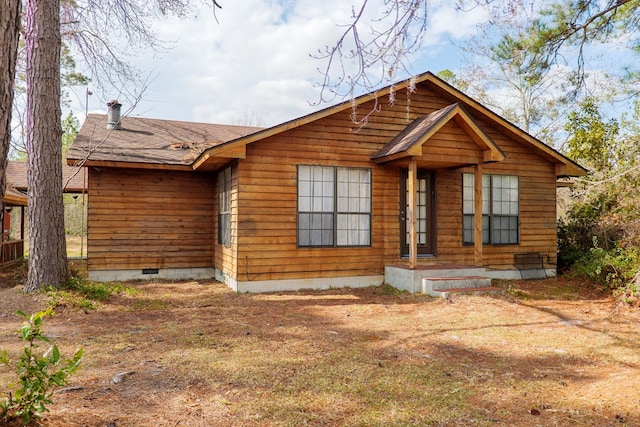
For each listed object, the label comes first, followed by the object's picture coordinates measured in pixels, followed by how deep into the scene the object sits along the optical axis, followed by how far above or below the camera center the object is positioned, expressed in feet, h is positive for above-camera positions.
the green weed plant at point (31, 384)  8.77 -3.27
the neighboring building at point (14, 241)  46.74 -2.57
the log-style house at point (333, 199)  30.99 +1.61
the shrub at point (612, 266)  30.04 -3.25
